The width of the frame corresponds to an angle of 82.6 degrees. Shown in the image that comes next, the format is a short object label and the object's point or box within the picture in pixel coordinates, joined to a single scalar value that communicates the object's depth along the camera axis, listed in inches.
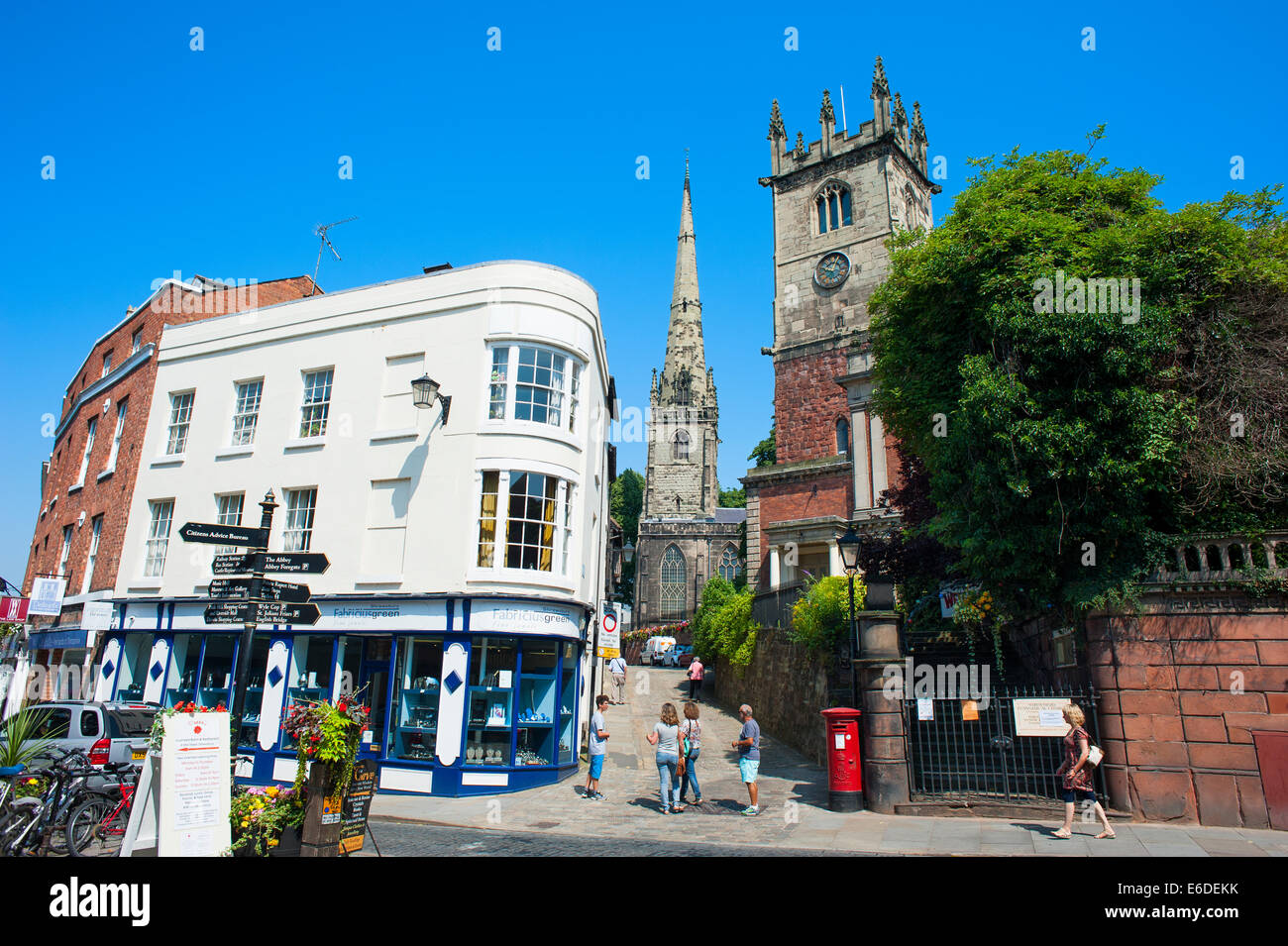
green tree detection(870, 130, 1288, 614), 427.5
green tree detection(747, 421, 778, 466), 2194.1
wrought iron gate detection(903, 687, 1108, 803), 430.6
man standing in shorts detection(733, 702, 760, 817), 464.4
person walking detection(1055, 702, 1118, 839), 360.8
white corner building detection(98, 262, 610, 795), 563.8
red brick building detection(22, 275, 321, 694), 803.4
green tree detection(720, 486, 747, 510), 3400.6
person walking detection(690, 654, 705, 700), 981.2
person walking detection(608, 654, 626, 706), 953.7
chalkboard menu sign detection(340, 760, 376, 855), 324.8
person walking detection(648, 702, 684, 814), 477.4
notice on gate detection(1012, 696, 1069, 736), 412.8
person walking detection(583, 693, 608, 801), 512.1
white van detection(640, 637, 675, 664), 1638.8
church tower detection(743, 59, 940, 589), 1229.7
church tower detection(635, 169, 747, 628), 2615.7
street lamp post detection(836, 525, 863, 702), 544.4
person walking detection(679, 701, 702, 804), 498.0
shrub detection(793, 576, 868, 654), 661.9
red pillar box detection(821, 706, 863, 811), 454.9
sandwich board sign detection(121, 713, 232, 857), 273.9
